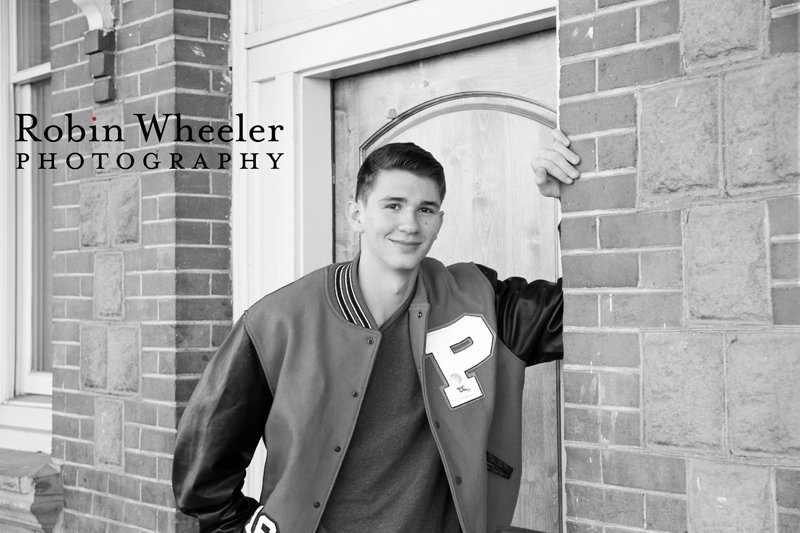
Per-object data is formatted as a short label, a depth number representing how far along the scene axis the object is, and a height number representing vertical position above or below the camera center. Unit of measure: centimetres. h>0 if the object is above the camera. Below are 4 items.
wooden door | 315 +43
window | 528 +33
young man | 247 -28
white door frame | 348 +71
